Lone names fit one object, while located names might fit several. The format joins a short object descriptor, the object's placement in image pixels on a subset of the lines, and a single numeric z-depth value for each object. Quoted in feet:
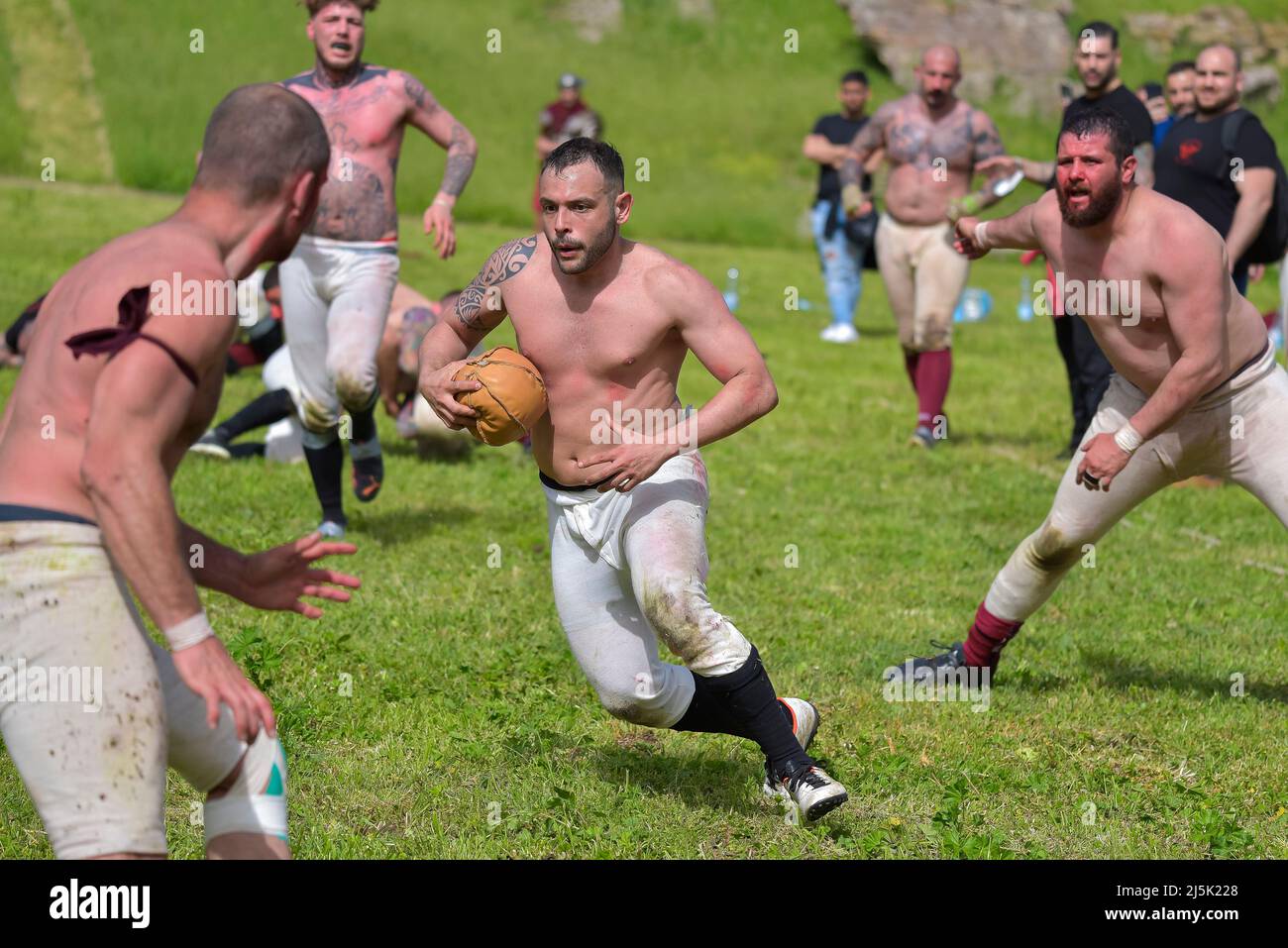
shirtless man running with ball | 17.51
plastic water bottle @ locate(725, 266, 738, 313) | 70.06
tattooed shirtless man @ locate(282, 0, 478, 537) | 29.43
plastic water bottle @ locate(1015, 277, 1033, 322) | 74.59
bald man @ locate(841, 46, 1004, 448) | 41.86
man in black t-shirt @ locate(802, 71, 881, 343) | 62.49
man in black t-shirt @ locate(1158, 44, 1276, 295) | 34.32
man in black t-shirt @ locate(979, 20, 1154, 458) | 36.35
